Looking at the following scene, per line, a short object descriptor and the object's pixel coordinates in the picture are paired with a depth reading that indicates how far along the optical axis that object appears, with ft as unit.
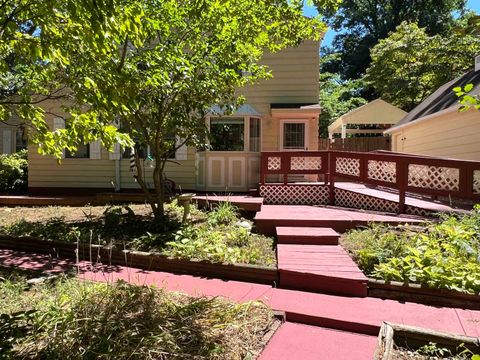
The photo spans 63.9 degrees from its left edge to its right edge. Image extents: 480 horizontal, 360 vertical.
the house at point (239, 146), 37.70
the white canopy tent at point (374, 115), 56.55
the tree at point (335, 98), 95.14
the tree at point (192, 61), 19.52
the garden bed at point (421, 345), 10.21
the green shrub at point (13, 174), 41.19
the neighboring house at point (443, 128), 32.51
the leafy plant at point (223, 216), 24.13
